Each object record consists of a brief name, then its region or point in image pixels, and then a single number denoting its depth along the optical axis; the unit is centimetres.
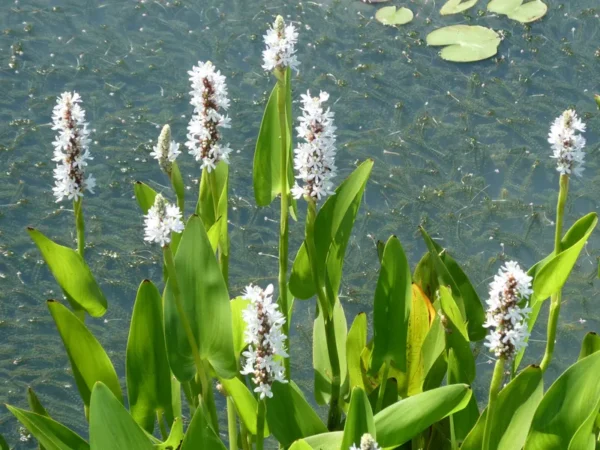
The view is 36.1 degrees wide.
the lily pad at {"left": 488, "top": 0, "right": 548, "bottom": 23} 487
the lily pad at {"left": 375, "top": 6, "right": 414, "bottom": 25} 480
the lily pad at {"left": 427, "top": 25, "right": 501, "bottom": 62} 462
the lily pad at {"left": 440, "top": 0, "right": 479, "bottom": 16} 488
